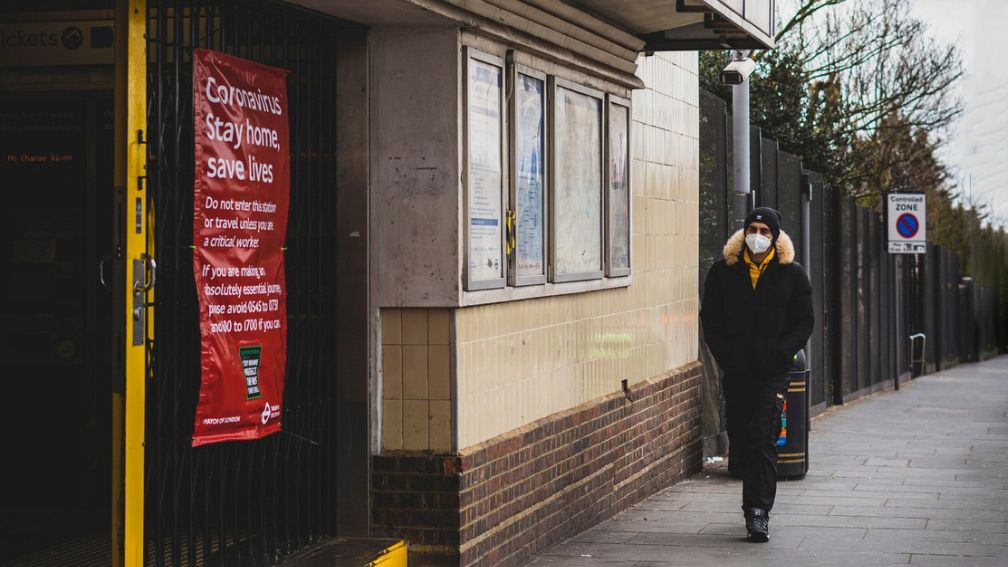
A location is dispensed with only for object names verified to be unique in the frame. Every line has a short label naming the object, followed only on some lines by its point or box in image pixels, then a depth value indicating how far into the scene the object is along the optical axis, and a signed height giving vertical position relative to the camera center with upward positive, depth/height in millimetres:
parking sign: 23141 +1130
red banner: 6027 +248
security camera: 11898 +1757
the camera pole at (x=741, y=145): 12828 +1300
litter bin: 11906 -1010
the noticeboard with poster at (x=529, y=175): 7996 +668
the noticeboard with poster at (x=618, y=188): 9758 +728
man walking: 9188 -212
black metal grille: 5793 -134
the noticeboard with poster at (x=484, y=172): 7250 +626
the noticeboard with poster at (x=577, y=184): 8766 +690
